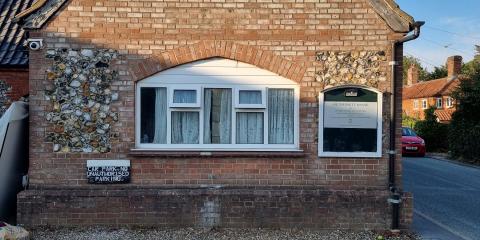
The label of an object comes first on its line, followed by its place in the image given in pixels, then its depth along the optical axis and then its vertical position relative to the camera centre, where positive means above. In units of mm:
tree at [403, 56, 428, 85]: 75125 +10168
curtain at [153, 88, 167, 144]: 7828 +152
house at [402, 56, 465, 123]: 40844 +2901
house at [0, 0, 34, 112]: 9836 +1182
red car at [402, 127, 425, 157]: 23938 -1097
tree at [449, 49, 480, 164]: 22297 +125
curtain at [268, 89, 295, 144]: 7906 +130
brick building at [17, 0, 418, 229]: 7582 +210
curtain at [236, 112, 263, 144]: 7910 -80
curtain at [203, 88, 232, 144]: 7867 +123
